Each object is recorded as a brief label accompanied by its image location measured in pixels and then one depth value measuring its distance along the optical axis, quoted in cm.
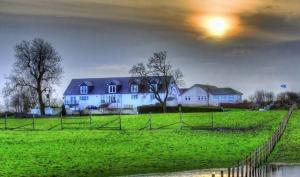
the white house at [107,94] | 14138
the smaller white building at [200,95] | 16529
